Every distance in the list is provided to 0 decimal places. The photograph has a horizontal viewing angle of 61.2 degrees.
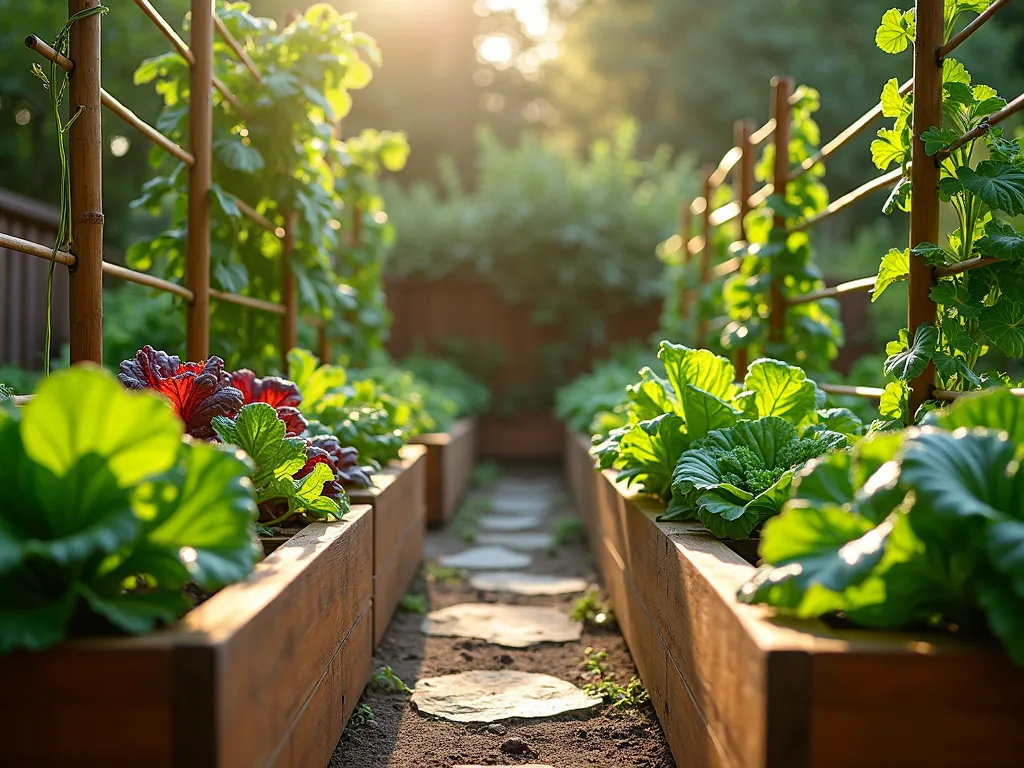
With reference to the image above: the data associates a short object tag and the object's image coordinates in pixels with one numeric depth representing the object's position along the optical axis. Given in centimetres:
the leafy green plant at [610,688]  226
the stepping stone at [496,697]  219
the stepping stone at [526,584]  359
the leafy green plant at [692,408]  221
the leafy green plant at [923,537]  110
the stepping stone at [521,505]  580
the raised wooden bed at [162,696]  108
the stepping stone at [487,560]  408
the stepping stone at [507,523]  513
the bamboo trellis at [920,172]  194
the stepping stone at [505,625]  288
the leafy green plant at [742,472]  183
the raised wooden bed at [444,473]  486
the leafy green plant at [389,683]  236
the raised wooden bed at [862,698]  112
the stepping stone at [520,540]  458
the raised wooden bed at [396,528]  257
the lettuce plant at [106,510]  112
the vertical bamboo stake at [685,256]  663
